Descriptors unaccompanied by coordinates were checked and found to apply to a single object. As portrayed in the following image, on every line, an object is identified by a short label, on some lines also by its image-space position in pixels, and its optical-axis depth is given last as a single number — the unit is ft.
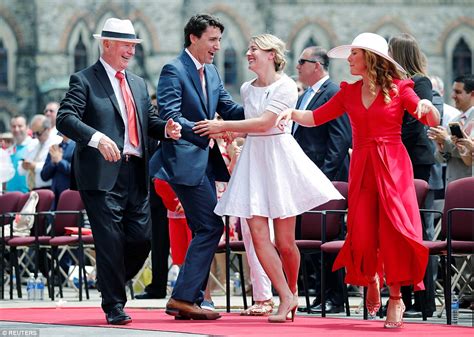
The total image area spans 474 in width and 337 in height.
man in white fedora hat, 57.41
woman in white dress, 58.65
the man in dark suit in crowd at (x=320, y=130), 74.54
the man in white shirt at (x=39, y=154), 107.34
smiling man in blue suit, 58.95
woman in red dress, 56.44
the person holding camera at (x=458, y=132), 70.49
